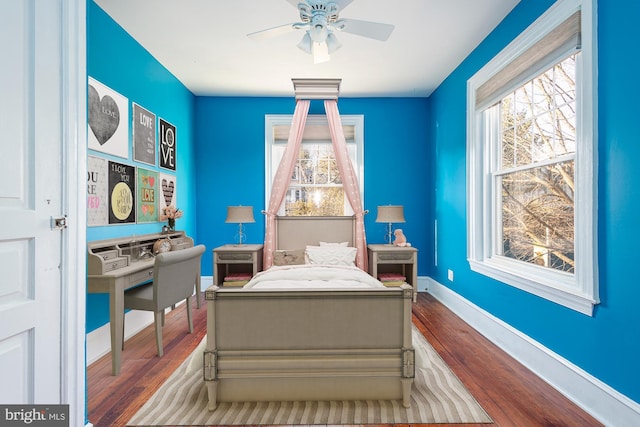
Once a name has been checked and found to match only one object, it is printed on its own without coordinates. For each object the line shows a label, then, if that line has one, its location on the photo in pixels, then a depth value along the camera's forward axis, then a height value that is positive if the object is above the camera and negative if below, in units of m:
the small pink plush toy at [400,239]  5.00 -0.39
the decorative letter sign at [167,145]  4.29 +0.89
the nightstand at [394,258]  4.79 -0.64
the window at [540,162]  2.27 +0.44
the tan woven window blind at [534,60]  2.38 +1.25
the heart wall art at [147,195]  3.77 +0.21
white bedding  3.08 -0.63
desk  2.66 -0.50
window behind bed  5.47 +0.64
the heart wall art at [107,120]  3.00 +0.88
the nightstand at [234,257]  4.77 -0.62
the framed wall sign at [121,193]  3.29 +0.20
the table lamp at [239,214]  4.85 -0.01
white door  1.37 +0.06
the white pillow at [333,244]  4.93 -0.45
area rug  2.10 -1.27
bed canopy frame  5.00 +0.58
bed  2.23 -0.86
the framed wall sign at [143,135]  3.70 +0.89
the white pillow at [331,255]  4.41 -0.55
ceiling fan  2.46 +1.44
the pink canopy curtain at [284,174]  5.00 +0.58
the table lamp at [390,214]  4.91 -0.02
